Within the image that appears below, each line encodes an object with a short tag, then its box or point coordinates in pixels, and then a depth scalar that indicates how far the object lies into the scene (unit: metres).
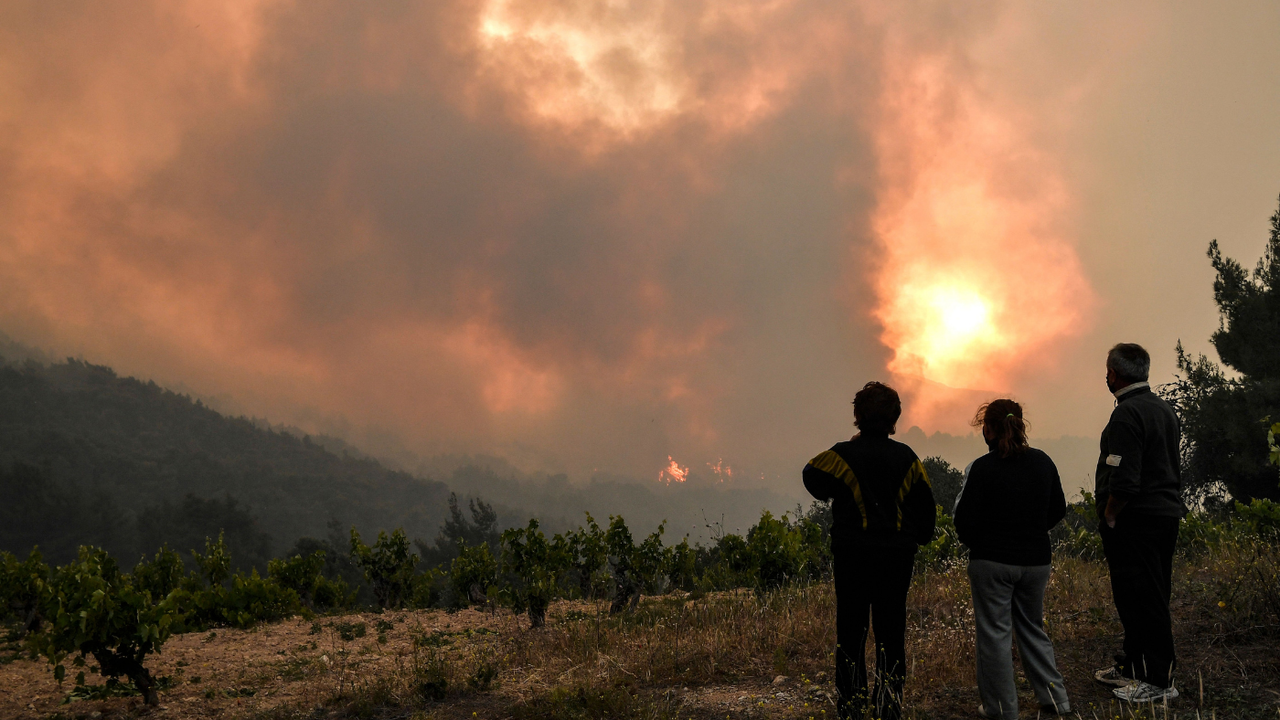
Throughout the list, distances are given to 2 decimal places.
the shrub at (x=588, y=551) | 13.77
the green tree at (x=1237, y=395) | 22.11
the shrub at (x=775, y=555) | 12.73
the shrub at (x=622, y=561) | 13.38
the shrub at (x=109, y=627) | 6.92
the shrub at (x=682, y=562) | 14.47
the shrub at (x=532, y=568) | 11.26
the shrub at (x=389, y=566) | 15.66
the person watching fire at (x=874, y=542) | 4.36
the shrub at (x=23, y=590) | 11.98
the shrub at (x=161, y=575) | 14.75
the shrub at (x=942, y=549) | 12.45
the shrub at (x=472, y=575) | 15.37
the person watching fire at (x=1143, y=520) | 4.76
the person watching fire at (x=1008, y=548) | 4.51
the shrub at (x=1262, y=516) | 11.00
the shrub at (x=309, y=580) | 15.57
